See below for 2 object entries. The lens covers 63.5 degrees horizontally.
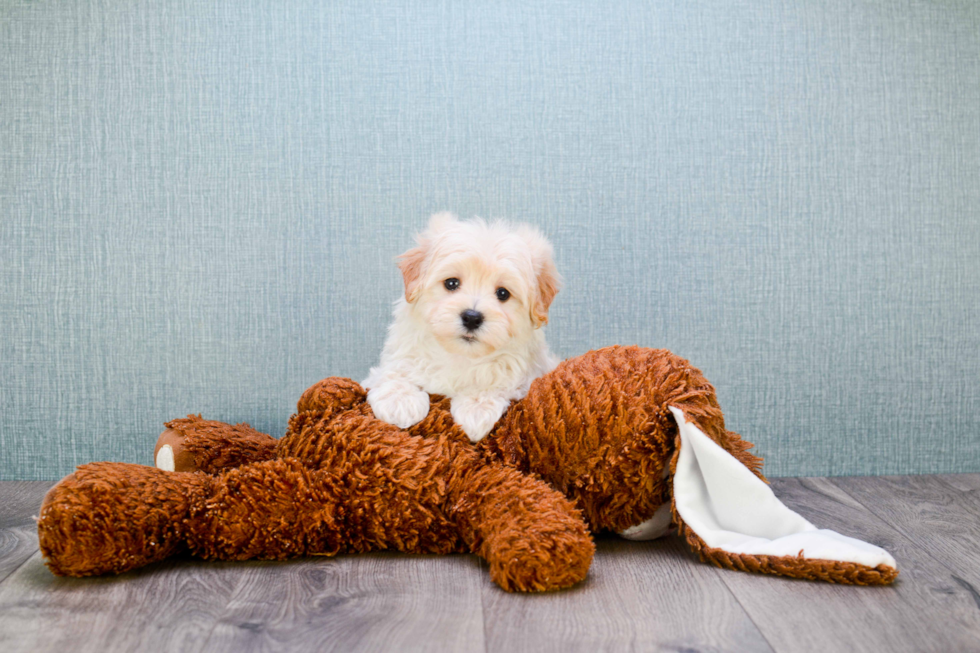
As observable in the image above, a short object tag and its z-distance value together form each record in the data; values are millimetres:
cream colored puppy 1551
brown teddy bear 1350
